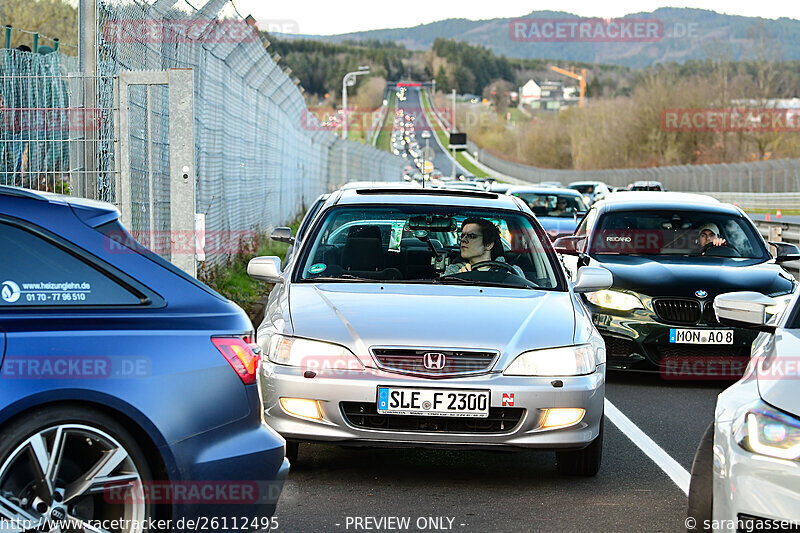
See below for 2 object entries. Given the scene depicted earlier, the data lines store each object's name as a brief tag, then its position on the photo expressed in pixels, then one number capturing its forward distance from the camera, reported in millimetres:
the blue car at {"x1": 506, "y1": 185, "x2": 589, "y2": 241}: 22109
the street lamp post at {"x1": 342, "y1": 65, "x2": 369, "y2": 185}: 57891
